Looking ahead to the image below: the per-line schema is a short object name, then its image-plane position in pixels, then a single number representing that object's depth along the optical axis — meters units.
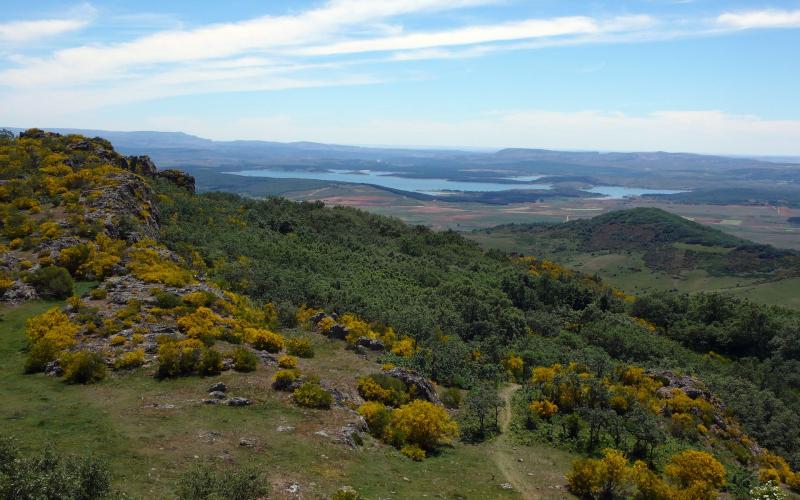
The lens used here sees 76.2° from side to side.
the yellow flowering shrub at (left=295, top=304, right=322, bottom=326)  44.32
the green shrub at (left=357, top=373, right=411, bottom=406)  30.72
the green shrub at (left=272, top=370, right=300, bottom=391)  28.56
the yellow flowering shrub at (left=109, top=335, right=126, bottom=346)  29.70
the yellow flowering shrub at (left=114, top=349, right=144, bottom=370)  28.00
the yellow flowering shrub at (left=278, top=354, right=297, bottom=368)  31.55
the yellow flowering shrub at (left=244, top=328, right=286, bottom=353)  34.38
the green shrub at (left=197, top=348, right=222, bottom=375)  28.89
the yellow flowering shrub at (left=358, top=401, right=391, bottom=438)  27.12
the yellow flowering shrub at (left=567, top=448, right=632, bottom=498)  24.67
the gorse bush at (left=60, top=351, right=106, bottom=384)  26.33
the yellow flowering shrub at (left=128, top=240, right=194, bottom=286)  39.08
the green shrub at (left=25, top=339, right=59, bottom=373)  27.09
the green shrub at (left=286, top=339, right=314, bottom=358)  36.00
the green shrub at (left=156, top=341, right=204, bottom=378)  27.84
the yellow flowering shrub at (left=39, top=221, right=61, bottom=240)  42.50
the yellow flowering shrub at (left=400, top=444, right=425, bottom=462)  25.55
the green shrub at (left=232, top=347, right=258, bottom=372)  30.09
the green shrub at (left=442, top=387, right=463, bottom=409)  35.16
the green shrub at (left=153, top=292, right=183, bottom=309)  35.12
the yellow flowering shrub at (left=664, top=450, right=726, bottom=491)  26.19
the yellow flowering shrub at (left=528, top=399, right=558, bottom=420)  35.34
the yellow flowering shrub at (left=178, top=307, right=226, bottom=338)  32.22
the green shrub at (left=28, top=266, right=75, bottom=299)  35.81
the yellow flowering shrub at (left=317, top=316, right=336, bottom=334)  43.03
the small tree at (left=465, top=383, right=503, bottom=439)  31.58
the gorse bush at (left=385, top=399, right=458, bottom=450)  26.67
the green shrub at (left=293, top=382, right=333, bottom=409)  27.16
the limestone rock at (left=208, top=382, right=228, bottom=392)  26.95
